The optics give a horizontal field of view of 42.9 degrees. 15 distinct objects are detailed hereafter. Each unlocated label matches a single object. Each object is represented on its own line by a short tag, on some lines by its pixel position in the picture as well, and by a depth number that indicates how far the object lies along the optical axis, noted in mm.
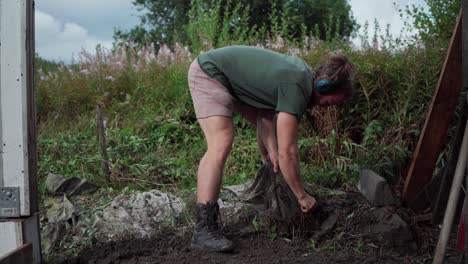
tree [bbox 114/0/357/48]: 15555
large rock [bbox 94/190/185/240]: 4199
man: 3688
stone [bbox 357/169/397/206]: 4262
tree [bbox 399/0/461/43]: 7329
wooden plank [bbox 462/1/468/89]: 3055
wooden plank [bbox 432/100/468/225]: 4061
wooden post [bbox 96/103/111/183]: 5344
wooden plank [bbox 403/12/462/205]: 4098
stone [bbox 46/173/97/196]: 4933
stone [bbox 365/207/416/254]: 4000
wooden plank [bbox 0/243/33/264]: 3423
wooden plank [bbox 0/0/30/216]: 3596
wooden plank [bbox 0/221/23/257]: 3721
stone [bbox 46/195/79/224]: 4383
